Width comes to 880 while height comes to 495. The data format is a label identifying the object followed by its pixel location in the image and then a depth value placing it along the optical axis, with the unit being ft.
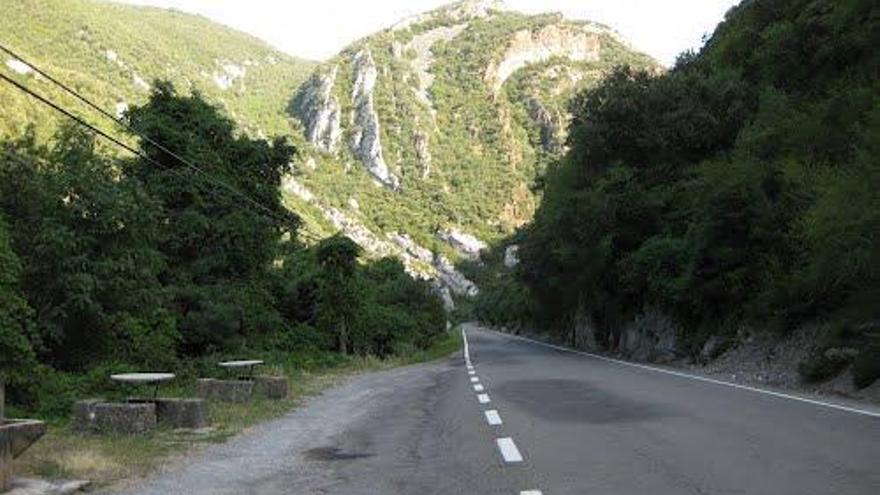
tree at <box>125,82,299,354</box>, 99.60
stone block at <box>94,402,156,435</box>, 37.52
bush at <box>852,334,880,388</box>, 51.52
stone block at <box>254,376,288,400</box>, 56.80
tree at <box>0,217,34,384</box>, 36.94
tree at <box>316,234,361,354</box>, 119.85
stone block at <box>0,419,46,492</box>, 24.66
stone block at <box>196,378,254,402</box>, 52.65
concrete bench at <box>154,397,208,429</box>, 40.45
